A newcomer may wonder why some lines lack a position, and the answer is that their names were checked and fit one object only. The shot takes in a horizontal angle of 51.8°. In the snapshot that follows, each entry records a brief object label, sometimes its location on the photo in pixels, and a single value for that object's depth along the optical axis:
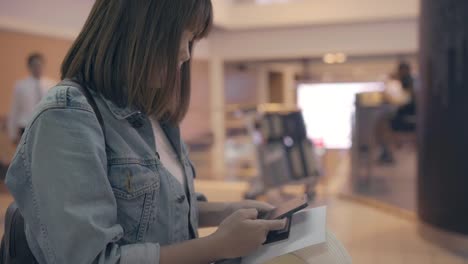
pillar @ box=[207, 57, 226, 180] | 9.18
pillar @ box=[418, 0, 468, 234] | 3.58
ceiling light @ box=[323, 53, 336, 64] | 10.40
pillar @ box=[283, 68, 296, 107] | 14.07
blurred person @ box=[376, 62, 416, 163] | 5.22
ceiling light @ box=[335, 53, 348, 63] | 10.59
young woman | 0.77
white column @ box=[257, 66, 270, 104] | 12.87
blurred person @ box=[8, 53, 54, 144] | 4.59
